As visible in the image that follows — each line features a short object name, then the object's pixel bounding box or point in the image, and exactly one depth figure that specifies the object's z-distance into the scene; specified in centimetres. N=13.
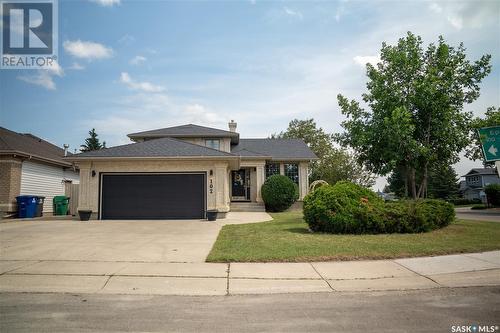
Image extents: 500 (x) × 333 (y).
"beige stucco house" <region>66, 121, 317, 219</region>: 1609
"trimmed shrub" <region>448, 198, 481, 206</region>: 4391
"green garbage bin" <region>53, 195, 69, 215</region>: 1936
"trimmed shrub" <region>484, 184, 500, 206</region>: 2849
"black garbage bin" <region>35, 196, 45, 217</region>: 1811
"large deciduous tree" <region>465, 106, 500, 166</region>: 1442
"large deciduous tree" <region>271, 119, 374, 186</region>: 3603
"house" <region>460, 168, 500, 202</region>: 6162
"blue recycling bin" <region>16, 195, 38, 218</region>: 1714
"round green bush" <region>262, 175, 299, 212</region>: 2097
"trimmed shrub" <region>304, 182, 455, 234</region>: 1016
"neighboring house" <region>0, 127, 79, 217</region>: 1698
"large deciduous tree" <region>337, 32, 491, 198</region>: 1341
